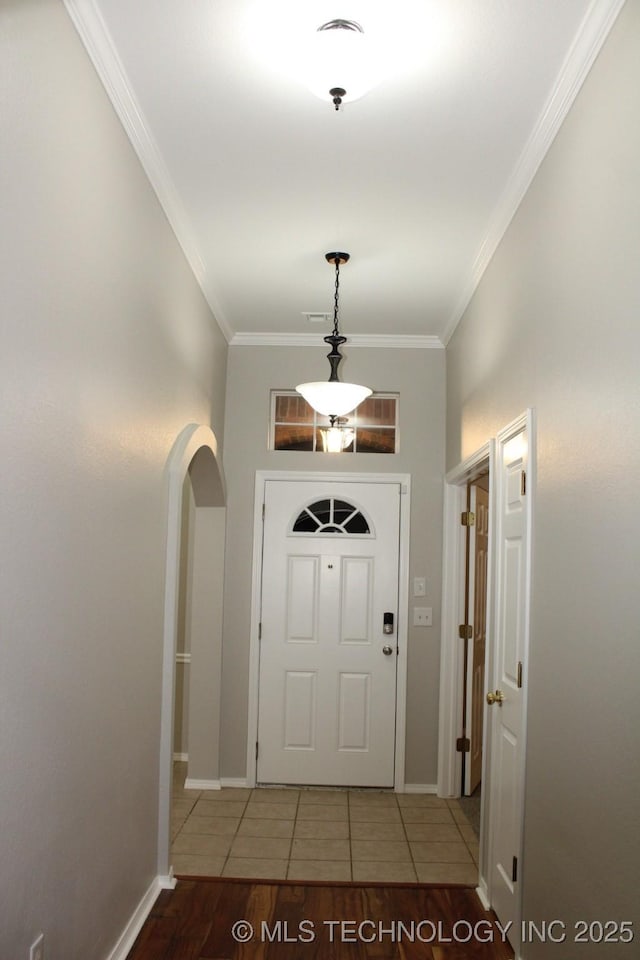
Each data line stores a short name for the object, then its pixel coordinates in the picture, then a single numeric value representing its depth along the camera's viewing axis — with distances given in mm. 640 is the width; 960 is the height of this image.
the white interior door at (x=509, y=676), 2826
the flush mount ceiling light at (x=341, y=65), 1923
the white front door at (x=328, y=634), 5008
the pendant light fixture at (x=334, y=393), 3721
